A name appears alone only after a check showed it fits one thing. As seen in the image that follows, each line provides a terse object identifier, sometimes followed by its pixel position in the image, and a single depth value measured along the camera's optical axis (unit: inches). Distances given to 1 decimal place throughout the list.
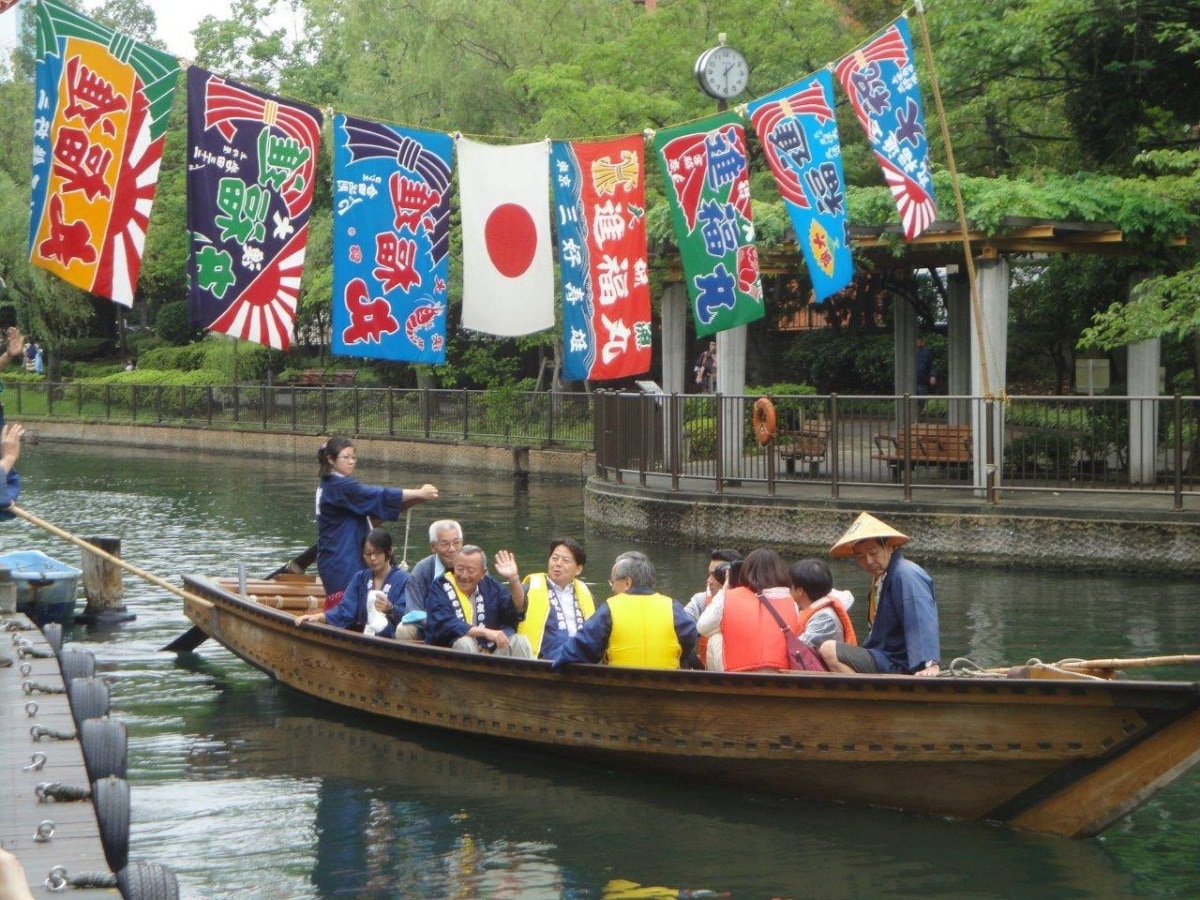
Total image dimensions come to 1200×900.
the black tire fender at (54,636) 515.2
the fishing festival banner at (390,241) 608.4
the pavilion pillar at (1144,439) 805.2
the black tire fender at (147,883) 267.4
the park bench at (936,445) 843.4
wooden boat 363.3
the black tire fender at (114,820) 321.1
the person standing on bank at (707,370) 1400.8
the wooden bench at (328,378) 1945.1
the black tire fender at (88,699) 420.2
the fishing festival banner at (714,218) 730.2
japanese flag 642.2
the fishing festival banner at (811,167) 719.1
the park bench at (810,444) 900.6
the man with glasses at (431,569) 458.9
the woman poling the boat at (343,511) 516.4
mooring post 716.0
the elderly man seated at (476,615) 458.3
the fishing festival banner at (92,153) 534.0
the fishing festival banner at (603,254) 683.4
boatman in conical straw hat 390.3
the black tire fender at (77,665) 476.1
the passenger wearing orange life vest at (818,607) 410.6
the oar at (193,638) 642.8
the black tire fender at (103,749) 369.1
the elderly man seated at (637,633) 421.7
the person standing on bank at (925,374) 1350.9
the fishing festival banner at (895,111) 713.6
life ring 862.5
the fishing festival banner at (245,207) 563.2
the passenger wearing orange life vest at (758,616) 404.5
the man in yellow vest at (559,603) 437.1
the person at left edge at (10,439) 411.8
